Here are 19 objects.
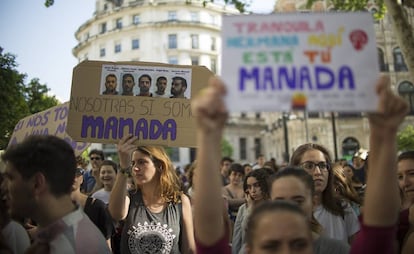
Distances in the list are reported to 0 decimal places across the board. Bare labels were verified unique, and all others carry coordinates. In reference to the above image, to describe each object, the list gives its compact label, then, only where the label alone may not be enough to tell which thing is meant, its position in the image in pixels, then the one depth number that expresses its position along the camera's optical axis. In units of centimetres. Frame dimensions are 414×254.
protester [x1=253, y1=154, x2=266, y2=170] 1158
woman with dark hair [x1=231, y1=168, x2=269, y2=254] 415
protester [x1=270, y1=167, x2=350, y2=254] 238
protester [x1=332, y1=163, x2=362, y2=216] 372
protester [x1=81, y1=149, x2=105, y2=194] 616
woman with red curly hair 315
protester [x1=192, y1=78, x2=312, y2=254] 163
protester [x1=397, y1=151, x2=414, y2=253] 295
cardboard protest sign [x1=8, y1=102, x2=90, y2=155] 388
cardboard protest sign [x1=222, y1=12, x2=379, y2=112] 168
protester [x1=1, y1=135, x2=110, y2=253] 205
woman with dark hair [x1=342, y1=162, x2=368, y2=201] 633
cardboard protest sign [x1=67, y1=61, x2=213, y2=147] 336
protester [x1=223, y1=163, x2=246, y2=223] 647
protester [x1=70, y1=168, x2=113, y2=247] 329
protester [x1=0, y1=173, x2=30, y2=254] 224
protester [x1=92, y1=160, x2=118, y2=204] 505
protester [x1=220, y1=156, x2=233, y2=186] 908
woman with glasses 309
